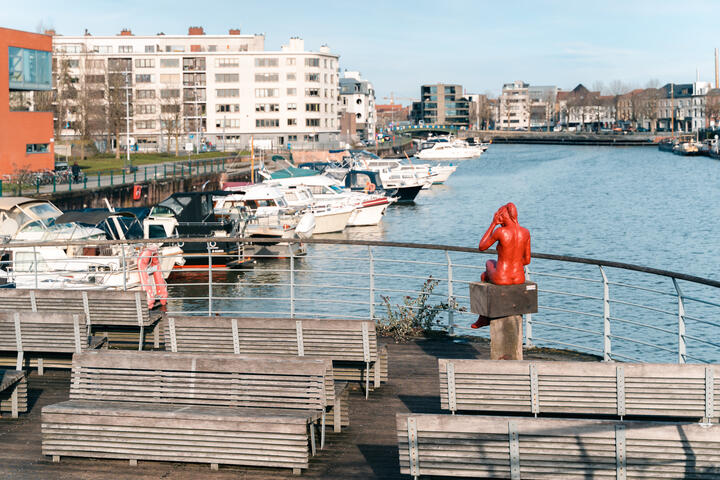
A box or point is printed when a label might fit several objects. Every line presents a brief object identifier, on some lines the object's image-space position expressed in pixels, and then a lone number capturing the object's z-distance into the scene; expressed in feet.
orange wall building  184.55
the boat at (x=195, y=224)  128.88
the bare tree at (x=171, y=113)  344.45
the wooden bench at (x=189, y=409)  25.32
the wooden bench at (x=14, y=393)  30.81
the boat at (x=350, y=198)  183.93
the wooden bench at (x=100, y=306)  38.04
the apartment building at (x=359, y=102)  622.54
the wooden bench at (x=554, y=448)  20.61
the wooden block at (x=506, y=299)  31.86
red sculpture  31.71
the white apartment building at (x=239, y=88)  423.64
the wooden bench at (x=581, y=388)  24.85
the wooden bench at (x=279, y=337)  31.81
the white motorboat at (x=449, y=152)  470.80
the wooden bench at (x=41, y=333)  33.53
